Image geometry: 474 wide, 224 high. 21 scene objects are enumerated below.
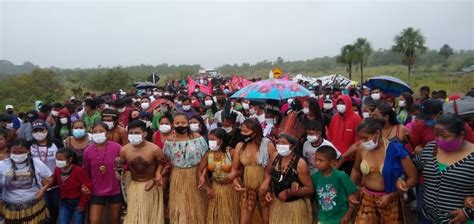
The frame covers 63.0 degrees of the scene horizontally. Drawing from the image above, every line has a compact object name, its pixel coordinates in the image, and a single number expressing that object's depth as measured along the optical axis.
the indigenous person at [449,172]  3.25
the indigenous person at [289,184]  4.12
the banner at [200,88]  13.63
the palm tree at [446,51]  61.89
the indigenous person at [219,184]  4.79
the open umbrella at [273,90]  6.33
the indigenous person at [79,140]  5.32
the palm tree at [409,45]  30.55
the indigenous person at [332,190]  3.95
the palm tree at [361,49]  34.19
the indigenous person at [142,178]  4.74
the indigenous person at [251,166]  4.61
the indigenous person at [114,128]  5.81
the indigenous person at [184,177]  4.82
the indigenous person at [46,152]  5.21
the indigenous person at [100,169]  4.90
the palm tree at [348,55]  33.94
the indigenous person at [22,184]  4.62
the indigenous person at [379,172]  3.66
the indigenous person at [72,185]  4.85
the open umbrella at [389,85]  7.18
